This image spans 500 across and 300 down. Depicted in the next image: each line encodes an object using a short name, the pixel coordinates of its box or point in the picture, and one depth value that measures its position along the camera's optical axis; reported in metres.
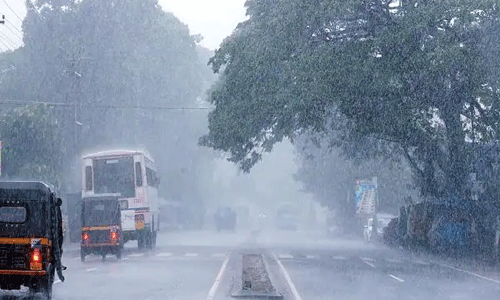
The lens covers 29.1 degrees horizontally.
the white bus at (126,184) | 44.19
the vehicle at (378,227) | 61.38
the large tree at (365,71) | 34.19
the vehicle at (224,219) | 99.38
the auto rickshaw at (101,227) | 37.53
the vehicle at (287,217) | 113.44
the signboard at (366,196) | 69.62
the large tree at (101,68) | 72.38
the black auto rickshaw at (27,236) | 17.67
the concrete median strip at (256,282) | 20.94
